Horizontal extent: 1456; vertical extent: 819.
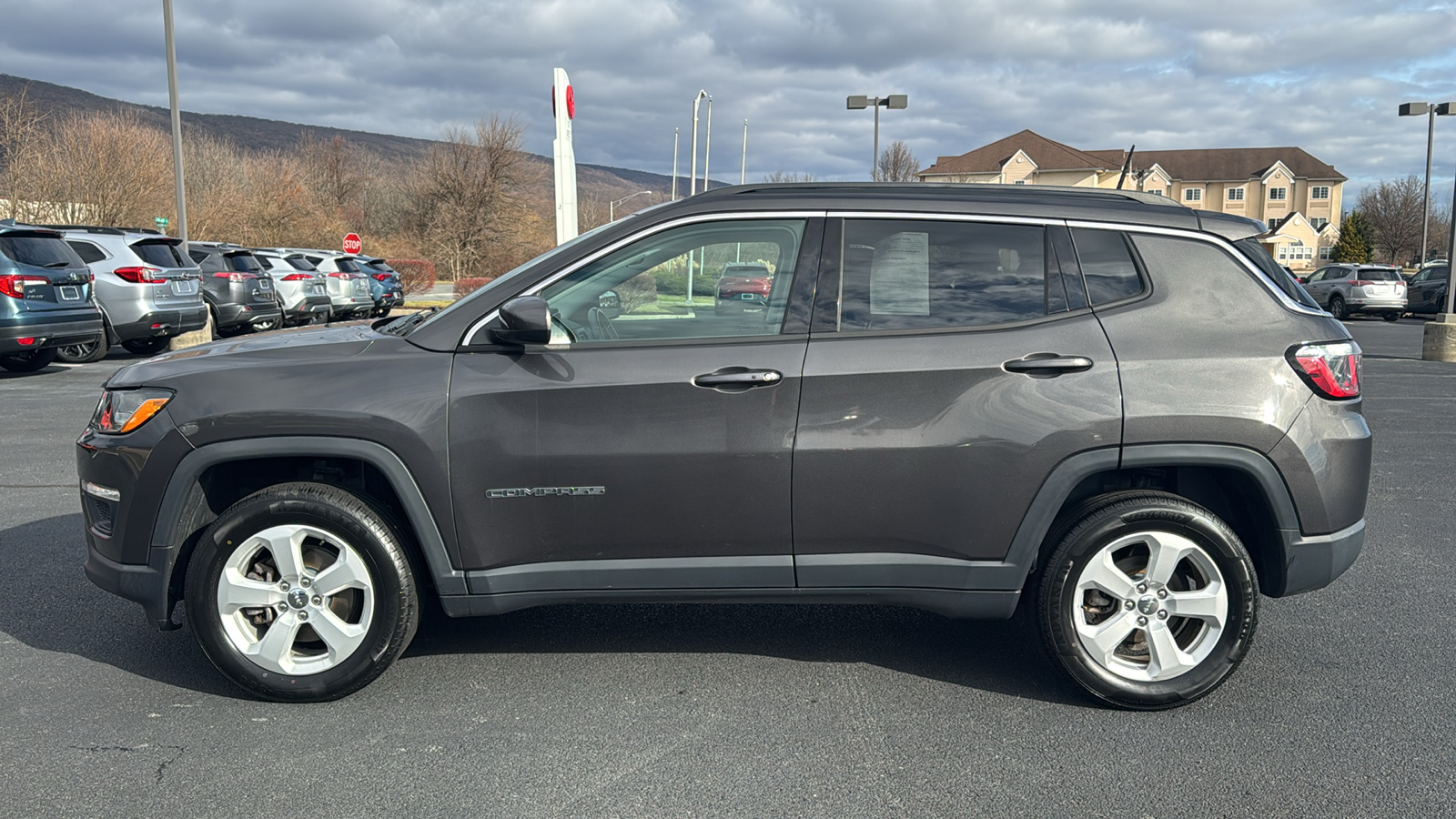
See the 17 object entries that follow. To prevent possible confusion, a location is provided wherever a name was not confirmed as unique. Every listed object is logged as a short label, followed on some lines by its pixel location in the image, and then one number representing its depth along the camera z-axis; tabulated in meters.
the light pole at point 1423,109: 26.03
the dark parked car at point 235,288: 18.97
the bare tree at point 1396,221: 80.62
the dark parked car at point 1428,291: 32.12
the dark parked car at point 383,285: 27.43
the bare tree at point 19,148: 27.41
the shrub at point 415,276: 39.52
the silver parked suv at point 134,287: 14.83
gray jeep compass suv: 3.65
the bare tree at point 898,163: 67.56
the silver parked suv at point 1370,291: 32.16
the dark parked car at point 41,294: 12.23
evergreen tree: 76.62
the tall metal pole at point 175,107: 19.61
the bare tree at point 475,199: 53.97
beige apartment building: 88.19
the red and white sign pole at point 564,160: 16.11
